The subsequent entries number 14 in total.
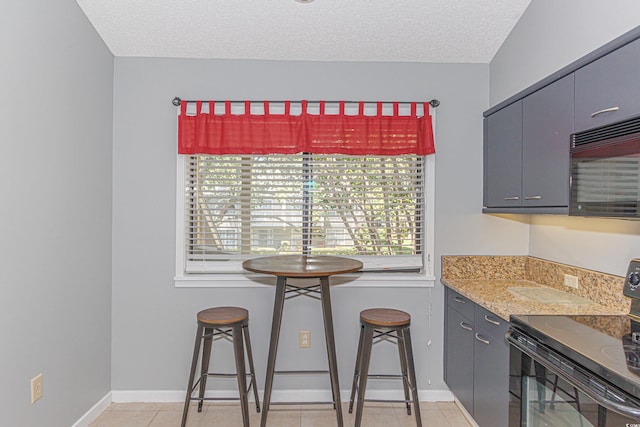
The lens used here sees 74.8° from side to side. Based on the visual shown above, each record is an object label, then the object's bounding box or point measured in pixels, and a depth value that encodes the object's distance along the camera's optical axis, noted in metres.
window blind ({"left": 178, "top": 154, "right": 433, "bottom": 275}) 2.98
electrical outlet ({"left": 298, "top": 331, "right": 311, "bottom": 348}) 2.95
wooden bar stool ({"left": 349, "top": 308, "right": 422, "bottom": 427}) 2.45
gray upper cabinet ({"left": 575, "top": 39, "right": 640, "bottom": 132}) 1.55
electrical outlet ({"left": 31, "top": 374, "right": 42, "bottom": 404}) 2.08
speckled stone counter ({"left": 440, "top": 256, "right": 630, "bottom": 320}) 2.03
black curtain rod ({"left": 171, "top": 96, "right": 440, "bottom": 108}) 2.88
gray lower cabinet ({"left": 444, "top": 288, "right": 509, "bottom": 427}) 2.11
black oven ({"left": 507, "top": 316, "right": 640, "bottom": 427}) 1.25
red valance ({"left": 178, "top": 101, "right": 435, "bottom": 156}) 2.89
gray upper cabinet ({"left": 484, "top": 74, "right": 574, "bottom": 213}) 2.01
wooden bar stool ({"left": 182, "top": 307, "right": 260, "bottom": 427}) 2.45
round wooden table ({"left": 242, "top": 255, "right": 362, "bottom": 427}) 2.39
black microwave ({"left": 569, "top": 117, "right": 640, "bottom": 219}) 1.52
